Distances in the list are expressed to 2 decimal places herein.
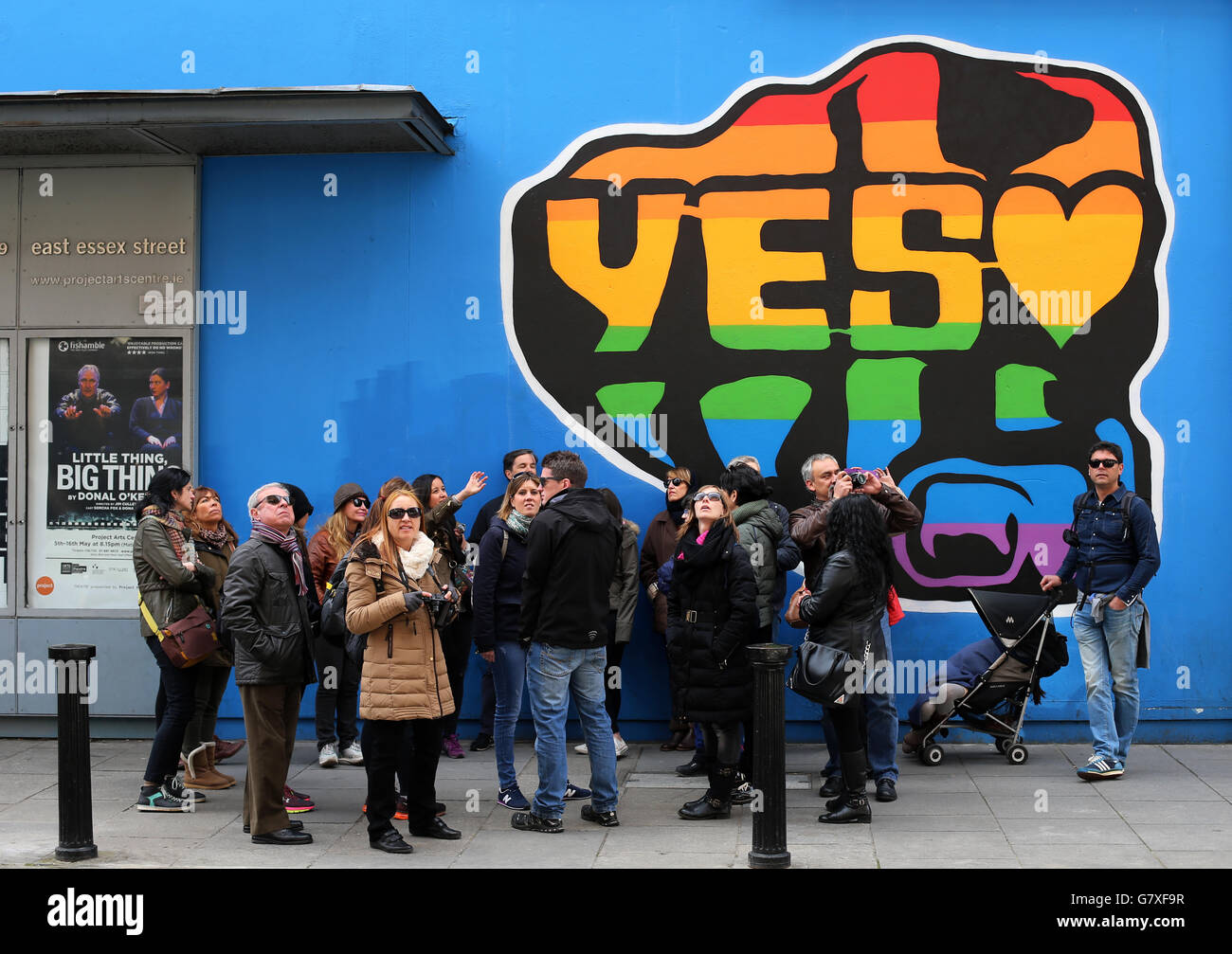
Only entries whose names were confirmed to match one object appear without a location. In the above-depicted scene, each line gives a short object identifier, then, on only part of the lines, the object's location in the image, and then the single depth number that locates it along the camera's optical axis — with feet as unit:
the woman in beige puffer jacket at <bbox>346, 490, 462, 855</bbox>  21.52
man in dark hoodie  23.11
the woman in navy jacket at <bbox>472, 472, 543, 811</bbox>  24.52
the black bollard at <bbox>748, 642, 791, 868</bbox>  20.65
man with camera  25.21
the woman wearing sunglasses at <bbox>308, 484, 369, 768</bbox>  28.12
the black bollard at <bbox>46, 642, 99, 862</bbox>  21.27
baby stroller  27.86
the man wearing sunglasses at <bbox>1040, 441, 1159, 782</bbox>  26.86
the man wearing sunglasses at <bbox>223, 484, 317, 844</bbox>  22.25
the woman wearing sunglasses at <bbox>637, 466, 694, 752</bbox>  29.96
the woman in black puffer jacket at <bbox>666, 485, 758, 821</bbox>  23.36
